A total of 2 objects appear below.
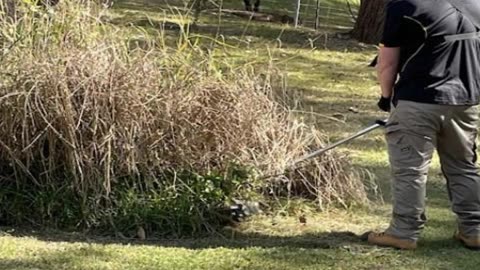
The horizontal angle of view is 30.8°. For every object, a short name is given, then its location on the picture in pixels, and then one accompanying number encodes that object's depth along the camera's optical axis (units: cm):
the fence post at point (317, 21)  1246
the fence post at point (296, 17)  1214
